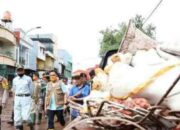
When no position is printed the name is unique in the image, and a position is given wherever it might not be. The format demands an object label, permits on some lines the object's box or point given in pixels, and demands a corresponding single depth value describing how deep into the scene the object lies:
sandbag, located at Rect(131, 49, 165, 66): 1.33
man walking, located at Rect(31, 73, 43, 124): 5.82
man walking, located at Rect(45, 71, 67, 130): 5.97
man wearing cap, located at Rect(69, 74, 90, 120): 4.12
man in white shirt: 5.48
